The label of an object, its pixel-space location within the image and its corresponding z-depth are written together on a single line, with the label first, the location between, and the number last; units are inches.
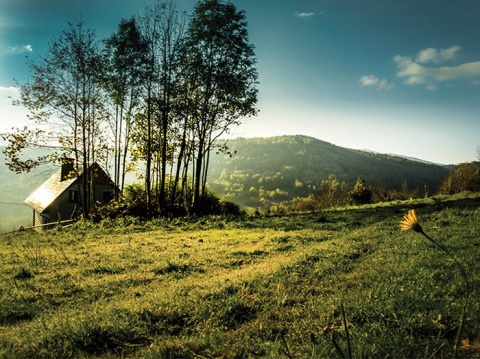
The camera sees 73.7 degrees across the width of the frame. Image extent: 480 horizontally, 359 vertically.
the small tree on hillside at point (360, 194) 1337.4
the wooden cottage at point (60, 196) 1734.7
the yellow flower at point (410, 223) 72.6
